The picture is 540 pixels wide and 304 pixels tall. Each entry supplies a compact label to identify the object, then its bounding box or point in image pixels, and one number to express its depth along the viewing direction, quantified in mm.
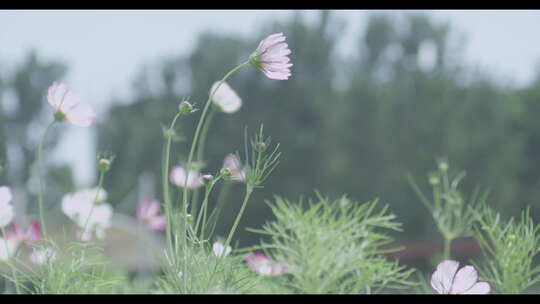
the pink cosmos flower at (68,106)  1532
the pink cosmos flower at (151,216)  2087
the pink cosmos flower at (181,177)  1829
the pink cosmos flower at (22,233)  1805
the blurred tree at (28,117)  22521
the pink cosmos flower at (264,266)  1676
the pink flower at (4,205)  1502
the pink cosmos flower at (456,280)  1421
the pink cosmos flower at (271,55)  1424
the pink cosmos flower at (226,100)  1733
